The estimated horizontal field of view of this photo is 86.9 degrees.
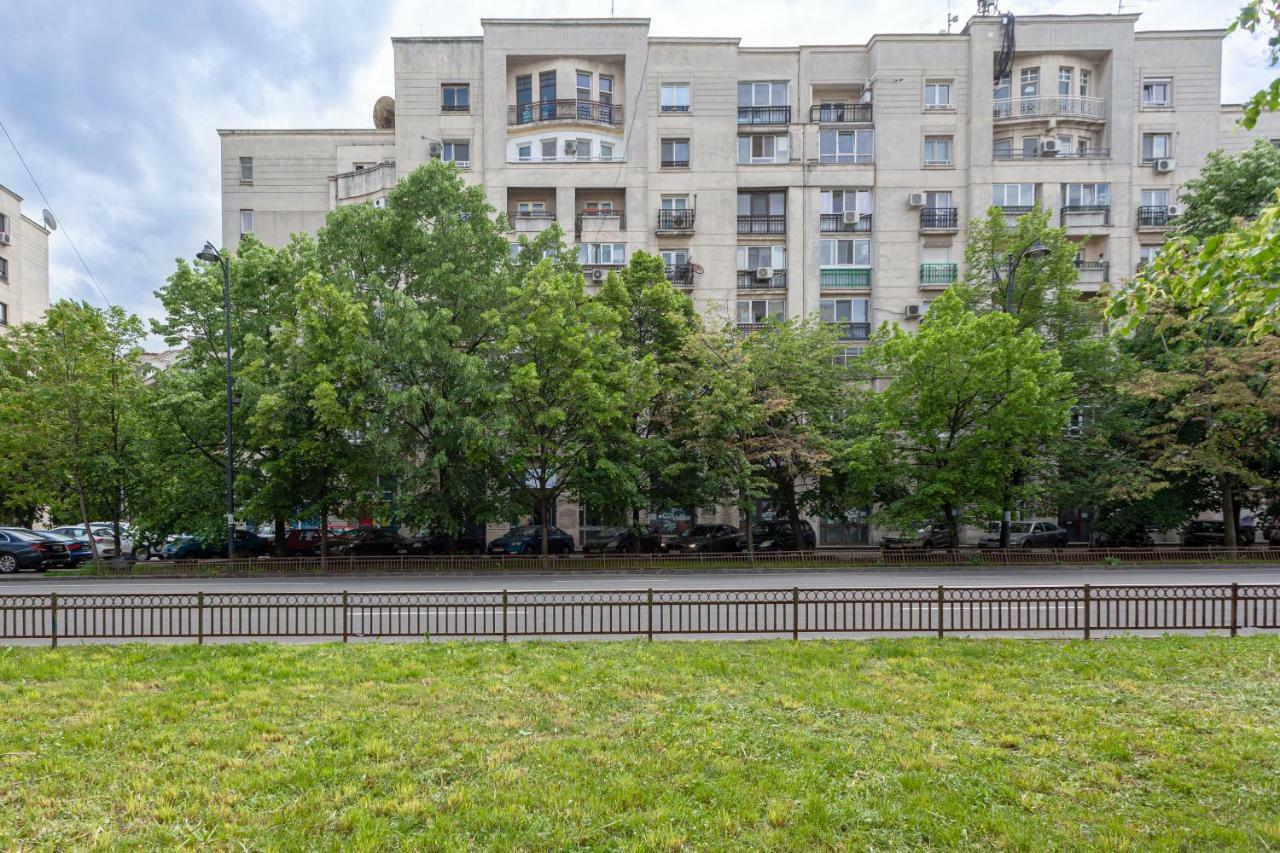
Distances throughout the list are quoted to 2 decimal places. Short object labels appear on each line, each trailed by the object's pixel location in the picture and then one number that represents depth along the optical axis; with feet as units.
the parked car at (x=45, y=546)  76.59
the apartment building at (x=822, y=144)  106.11
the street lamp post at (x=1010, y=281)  75.73
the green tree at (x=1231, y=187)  80.75
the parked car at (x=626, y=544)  86.28
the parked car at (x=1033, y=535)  91.81
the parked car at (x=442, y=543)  84.38
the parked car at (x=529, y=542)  84.69
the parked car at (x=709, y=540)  86.43
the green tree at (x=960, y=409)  69.00
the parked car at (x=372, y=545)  84.17
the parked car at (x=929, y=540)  85.81
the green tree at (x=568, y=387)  68.13
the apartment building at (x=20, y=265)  138.31
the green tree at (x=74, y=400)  70.69
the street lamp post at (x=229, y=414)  70.03
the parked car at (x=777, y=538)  88.53
